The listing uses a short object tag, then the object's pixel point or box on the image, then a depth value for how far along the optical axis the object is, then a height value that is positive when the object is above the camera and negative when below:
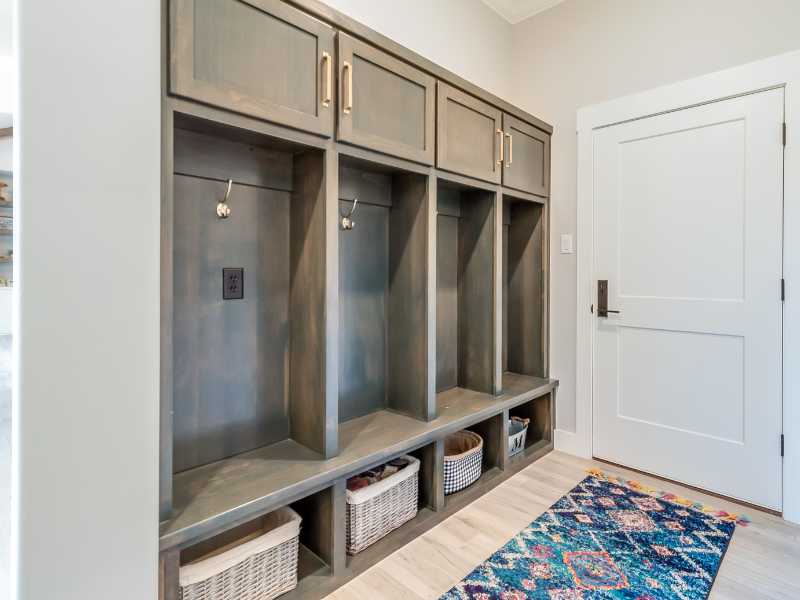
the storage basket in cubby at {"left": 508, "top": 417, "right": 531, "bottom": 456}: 2.61 -0.83
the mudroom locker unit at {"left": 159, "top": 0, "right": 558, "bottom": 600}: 1.34 +0.13
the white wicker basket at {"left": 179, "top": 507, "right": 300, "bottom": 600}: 1.31 -0.89
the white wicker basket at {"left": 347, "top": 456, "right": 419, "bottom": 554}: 1.71 -0.88
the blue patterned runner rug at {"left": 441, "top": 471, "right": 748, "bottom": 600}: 1.59 -1.05
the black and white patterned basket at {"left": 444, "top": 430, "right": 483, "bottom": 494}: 2.14 -0.84
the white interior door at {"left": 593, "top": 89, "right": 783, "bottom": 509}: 2.14 +0.03
